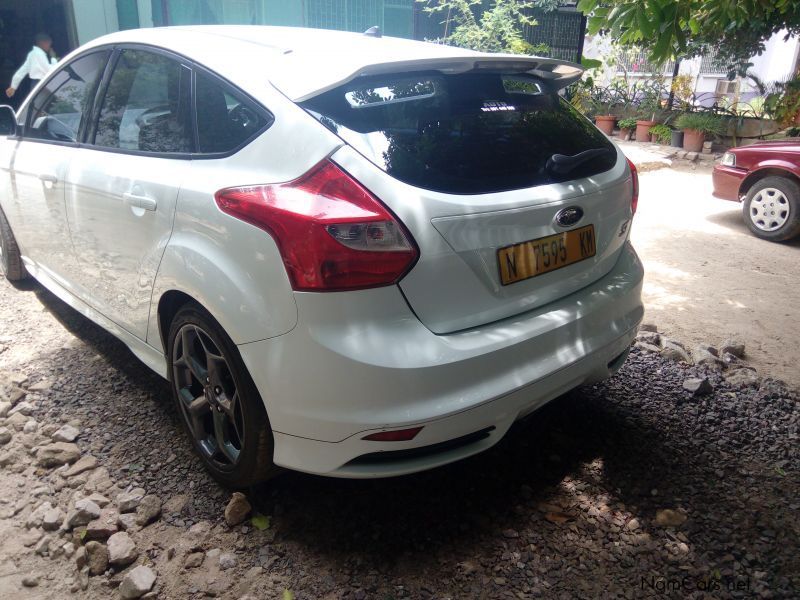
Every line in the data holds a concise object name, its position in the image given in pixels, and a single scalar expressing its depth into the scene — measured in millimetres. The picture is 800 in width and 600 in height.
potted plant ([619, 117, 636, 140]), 12663
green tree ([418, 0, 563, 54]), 10633
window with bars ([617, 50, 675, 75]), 14170
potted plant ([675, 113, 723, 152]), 11180
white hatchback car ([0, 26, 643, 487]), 1802
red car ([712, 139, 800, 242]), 6285
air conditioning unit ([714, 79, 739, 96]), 16328
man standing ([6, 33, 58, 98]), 7961
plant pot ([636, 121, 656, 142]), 12277
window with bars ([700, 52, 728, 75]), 15979
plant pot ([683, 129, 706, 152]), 11281
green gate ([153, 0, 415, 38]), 9297
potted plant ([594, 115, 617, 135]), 12953
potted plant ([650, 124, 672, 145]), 11945
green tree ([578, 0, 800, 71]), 3148
